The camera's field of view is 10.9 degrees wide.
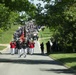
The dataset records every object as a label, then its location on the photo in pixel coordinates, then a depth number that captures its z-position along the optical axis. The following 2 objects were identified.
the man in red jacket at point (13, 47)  52.96
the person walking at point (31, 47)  49.26
